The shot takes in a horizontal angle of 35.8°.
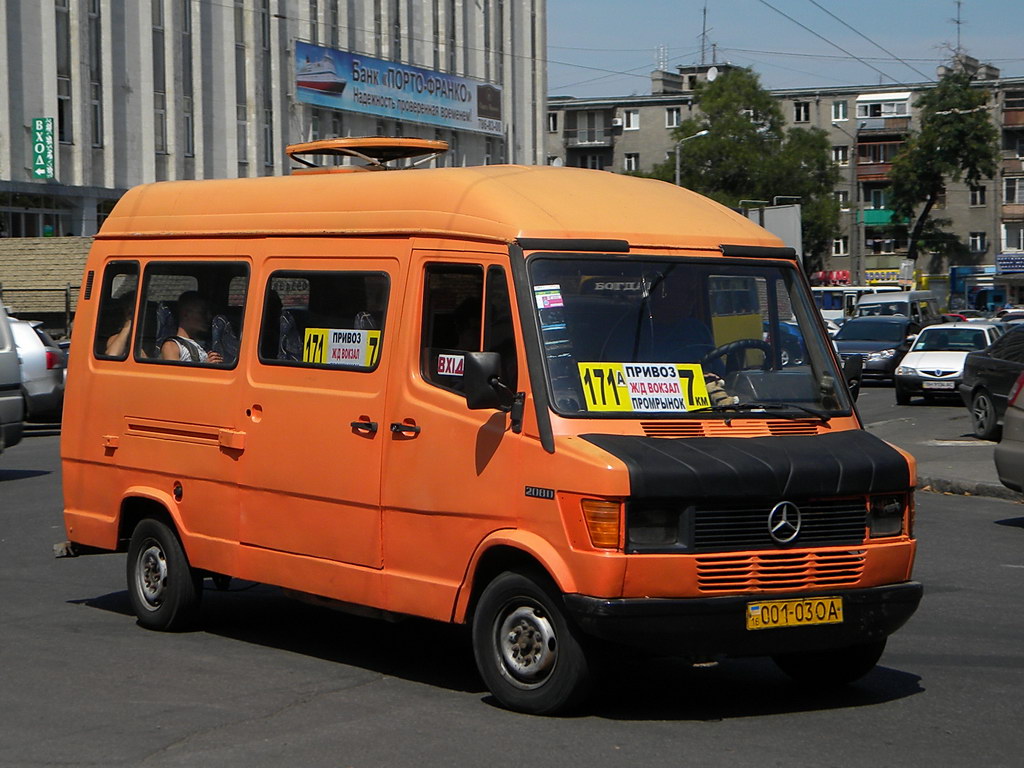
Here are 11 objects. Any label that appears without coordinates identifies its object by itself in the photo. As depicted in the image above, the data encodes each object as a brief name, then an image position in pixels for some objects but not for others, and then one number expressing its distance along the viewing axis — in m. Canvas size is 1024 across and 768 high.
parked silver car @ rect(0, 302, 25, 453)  16.81
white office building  47.00
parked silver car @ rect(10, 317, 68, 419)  22.75
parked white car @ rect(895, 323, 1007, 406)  31.00
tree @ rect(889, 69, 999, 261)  87.56
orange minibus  6.54
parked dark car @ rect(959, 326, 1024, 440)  21.28
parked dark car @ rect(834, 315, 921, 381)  37.88
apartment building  101.25
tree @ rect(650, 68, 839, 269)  87.19
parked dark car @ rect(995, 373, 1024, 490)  13.68
